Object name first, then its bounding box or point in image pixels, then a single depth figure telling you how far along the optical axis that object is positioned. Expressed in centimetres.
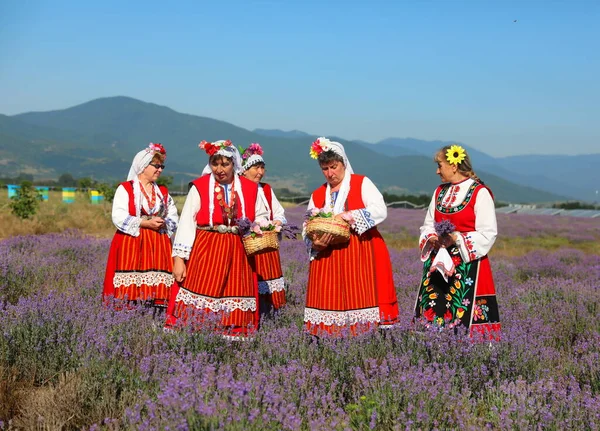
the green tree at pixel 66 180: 9758
